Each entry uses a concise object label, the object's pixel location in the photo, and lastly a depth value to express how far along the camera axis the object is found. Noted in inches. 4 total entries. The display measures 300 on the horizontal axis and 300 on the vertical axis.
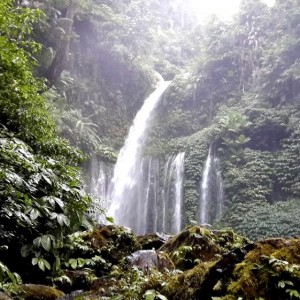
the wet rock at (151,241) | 220.8
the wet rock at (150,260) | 160.9
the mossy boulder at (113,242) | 192.1
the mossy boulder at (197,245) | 180.1
